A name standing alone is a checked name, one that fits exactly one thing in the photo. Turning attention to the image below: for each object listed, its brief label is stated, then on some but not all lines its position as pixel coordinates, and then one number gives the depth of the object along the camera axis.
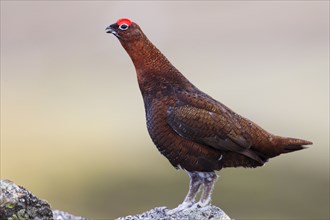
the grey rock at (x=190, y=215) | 13.23
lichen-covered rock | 10.85
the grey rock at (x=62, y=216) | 12.89
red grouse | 13.80
